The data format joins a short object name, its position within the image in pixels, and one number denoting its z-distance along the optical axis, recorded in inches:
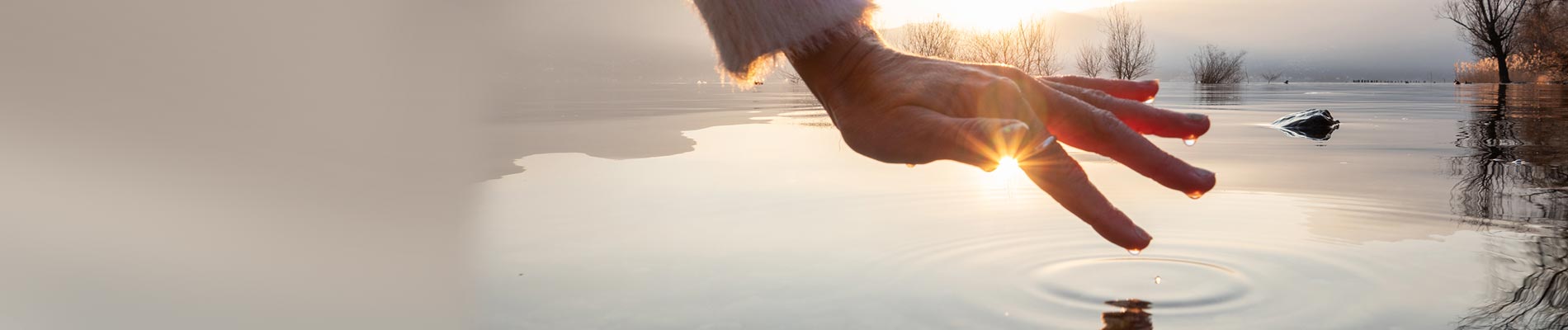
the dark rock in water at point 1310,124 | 341.0
